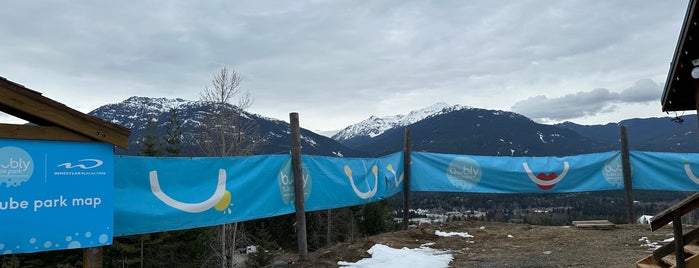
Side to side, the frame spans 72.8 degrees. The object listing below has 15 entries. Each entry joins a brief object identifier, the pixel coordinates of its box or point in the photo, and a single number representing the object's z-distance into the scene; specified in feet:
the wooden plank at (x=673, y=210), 18.06
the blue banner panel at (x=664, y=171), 37.70
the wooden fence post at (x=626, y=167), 37.58
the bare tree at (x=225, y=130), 62.90
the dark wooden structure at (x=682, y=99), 18.13
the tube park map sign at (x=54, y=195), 13.15
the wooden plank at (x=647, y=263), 20.45
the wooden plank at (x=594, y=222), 36.86
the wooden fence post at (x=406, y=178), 38.99
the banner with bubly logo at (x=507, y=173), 39.96
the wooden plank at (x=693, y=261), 18.19
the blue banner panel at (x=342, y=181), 28.12
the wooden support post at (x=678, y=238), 17.95
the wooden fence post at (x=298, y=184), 25.35
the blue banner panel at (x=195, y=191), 17.19
